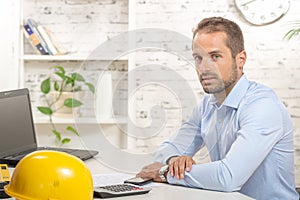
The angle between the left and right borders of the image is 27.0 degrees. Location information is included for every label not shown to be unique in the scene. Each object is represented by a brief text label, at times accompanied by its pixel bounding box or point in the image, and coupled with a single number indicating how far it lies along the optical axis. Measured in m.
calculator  2.06
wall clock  4.07
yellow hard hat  1.55
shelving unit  4.18
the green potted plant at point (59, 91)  4.06
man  2.26
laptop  2.64
